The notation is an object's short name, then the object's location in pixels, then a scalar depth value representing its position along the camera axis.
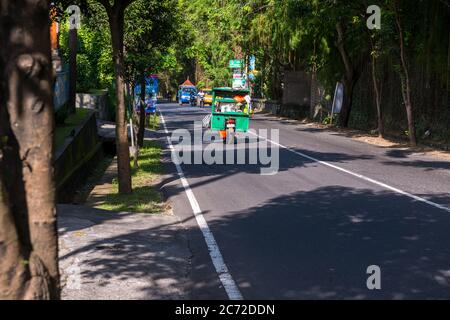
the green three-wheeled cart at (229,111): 25.16
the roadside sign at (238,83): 65.00
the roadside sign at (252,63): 62.35
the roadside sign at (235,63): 60.16
